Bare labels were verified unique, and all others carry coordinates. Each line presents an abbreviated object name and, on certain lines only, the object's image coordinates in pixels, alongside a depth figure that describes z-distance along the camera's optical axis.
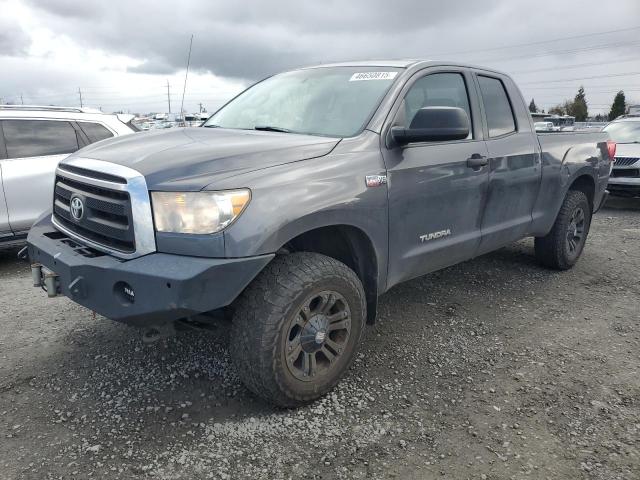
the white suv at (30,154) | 5.31
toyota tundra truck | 2.43
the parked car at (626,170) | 9.26
